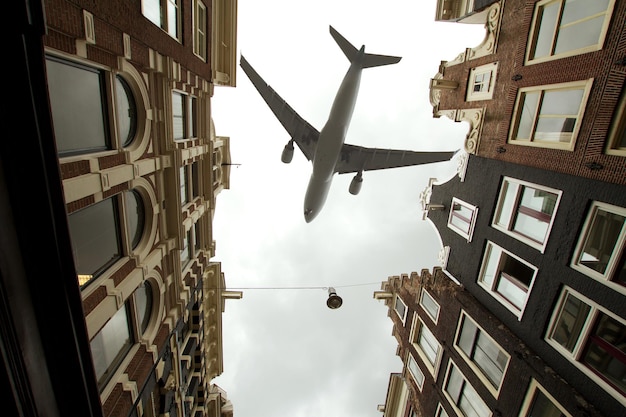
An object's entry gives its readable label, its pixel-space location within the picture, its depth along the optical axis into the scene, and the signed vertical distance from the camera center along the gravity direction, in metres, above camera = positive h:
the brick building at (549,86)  9.05 +2.20
